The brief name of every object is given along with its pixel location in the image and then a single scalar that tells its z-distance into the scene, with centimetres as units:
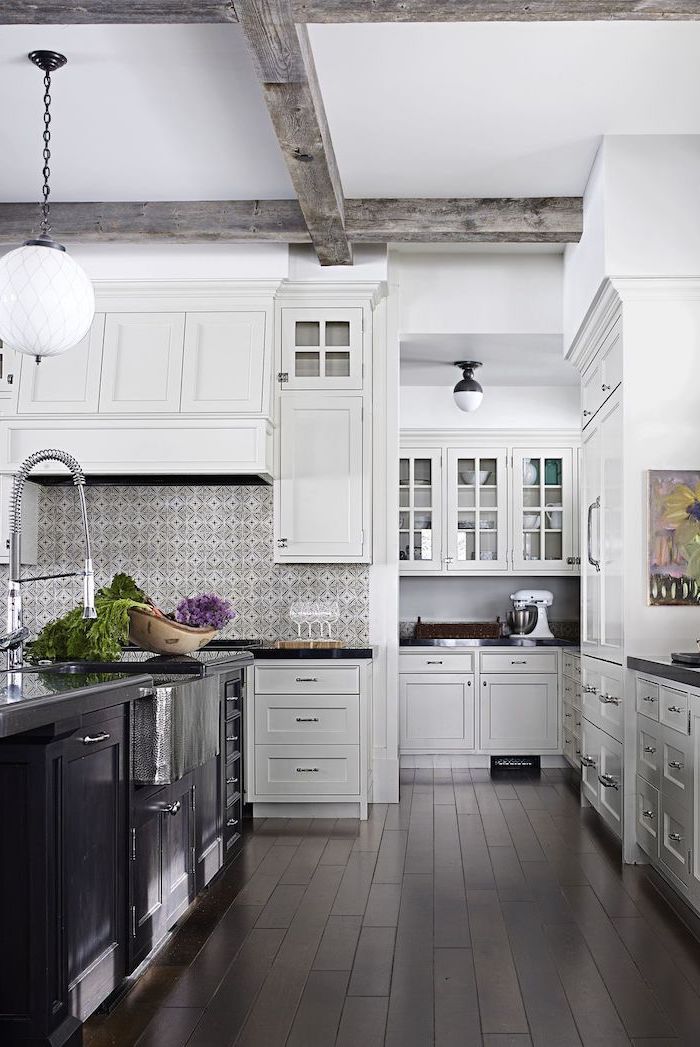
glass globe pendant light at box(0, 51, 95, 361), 367
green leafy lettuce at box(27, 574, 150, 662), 347
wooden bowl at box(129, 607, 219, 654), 372
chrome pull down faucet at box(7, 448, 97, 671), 280
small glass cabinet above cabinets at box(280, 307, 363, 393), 588
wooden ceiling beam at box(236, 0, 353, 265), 325
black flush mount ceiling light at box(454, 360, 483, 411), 706
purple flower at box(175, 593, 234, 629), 395
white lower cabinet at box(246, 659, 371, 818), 539
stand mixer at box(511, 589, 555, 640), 770
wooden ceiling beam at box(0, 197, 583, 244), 541
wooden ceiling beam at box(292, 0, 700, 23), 311
